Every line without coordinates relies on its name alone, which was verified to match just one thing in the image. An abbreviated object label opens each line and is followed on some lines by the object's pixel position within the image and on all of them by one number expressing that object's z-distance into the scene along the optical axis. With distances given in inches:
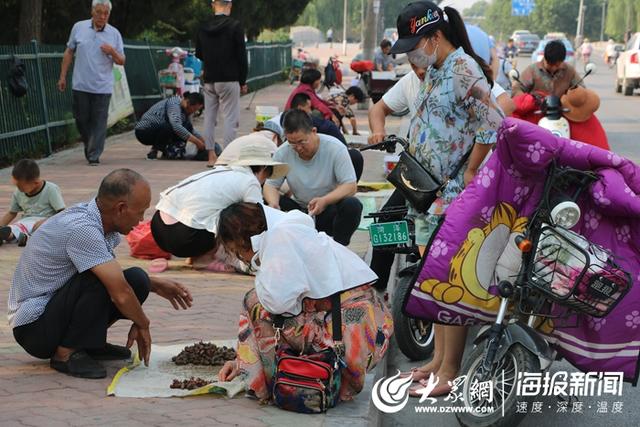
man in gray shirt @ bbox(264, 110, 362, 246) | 323.0
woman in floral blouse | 233.9
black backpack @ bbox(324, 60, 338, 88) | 897.6
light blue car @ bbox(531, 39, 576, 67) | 1287.2
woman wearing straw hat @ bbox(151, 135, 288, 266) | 317.1
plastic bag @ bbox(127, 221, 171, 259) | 349.4
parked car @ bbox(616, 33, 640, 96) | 1300.4
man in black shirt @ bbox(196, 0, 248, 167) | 545.6
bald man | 214.1
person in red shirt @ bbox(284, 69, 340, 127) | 498.3
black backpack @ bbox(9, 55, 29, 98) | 545.3
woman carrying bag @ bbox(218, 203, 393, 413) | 203.8
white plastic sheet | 210.2
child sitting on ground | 359.3
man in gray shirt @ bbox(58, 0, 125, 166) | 538.0
